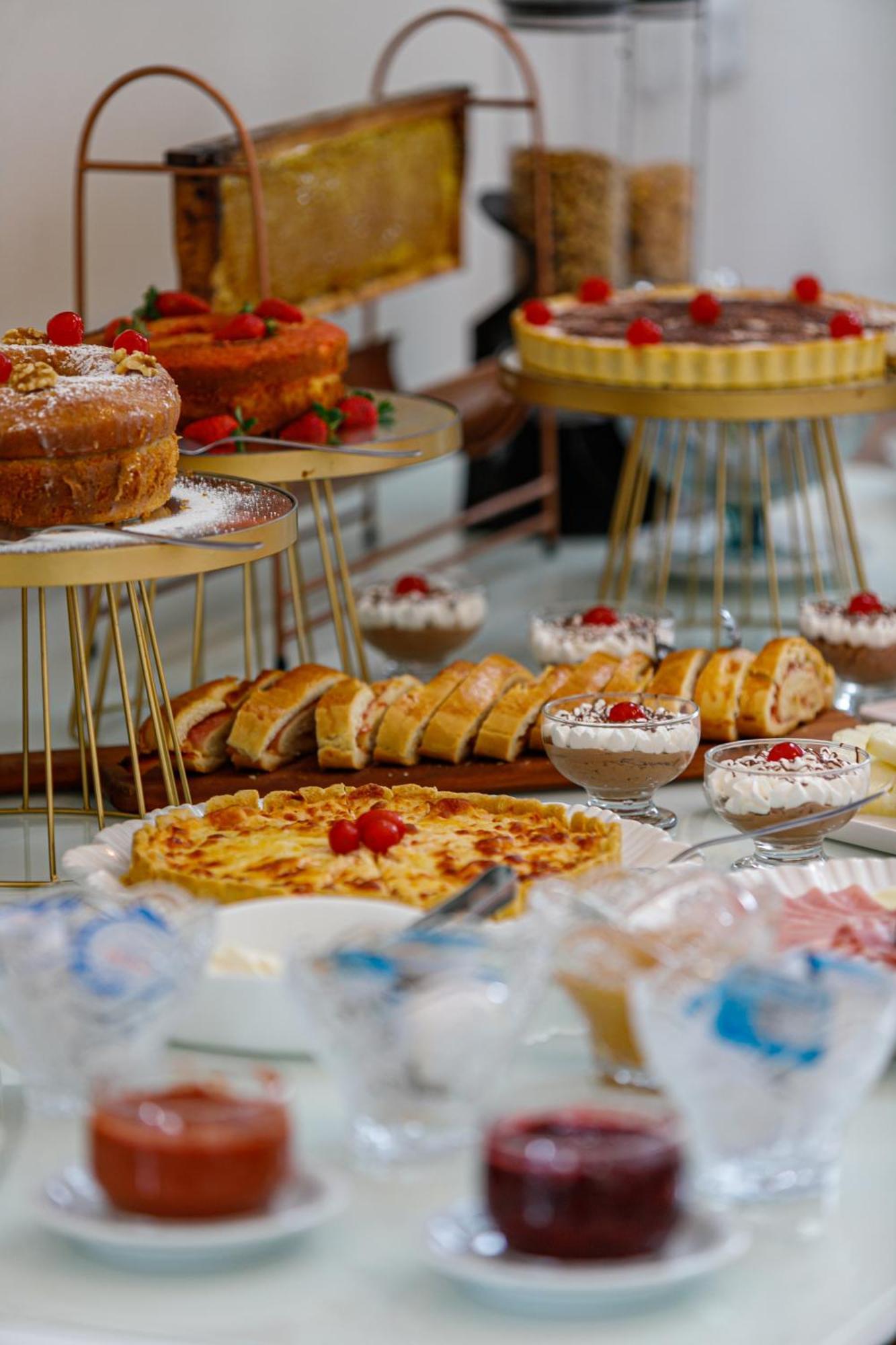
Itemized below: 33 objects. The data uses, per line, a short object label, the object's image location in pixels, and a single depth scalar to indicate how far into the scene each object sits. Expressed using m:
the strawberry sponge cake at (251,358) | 4.74
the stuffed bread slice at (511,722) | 4.57
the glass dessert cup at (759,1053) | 2.40
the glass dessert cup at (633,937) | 2.66
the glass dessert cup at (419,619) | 5.83
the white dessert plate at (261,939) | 2.90
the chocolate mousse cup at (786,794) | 3.84
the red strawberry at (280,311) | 5.11
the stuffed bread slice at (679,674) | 4.73
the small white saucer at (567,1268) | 2.27
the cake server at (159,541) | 3.50
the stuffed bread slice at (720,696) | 4.64
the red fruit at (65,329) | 4.02
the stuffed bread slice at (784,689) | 4.67
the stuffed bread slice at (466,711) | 4.54
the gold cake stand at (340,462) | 4.49
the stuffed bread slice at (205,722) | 4.53
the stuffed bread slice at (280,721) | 4.51
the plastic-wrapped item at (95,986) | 2.56
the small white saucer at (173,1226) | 2.34
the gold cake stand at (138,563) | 3.45
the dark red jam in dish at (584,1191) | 2.25
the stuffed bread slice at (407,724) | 4.52
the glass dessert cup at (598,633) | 5.29
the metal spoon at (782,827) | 3.55
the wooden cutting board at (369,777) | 4.46
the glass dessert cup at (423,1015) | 2.45
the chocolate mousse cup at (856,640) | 5.34
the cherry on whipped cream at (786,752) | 3.96
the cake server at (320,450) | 4.41
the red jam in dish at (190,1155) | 2.32
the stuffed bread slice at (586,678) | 4.66
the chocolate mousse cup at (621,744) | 4.06
